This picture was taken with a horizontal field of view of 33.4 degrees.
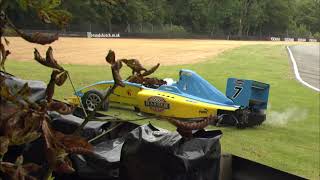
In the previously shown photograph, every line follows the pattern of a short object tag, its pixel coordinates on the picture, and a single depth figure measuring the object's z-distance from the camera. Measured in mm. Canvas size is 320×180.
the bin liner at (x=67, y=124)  3836
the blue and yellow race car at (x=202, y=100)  9609
